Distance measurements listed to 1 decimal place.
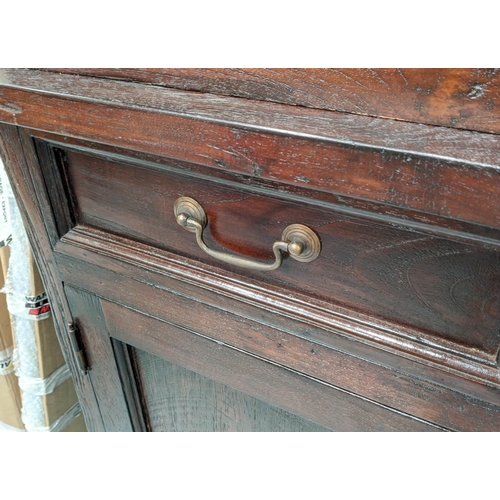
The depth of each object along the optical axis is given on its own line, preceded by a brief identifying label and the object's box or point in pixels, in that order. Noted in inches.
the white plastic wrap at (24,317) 26.4
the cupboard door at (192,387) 19.4
